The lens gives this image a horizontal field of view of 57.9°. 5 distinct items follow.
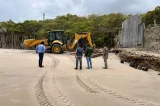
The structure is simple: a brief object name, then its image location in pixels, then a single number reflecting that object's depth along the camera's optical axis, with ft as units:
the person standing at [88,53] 29.10
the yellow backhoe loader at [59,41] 45.50
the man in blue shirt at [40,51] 29.61
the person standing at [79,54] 28.41
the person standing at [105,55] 28.70
